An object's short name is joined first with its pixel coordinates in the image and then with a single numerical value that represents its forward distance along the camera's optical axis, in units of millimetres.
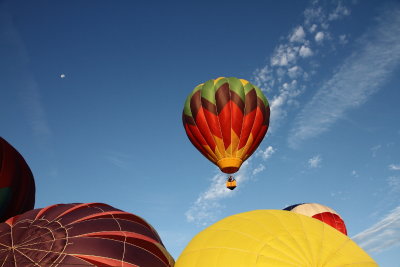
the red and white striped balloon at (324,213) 19172
